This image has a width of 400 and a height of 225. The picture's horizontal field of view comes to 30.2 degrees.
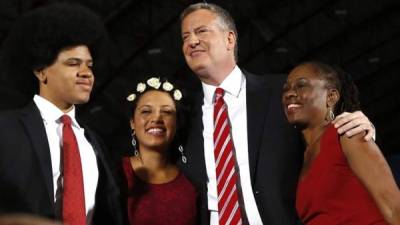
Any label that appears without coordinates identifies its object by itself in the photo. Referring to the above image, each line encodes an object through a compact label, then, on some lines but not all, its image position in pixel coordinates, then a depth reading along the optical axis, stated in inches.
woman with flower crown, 159.9
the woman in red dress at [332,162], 119.5
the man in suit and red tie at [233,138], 148.9
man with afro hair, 123.3
